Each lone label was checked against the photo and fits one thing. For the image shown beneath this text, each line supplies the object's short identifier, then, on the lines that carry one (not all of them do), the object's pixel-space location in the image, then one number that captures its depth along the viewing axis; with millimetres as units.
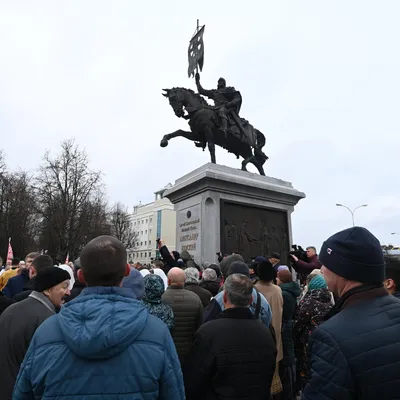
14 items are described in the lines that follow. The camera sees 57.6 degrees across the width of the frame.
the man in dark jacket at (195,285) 4938
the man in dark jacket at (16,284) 5504
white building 88375
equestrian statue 14266
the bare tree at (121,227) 54138
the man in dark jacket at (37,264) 3940
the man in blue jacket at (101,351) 1522
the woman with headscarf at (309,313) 3711
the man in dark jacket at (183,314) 3930
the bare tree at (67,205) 31375
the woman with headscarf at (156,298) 3629
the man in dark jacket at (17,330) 2668
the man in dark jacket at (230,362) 2596
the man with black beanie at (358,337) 1506
